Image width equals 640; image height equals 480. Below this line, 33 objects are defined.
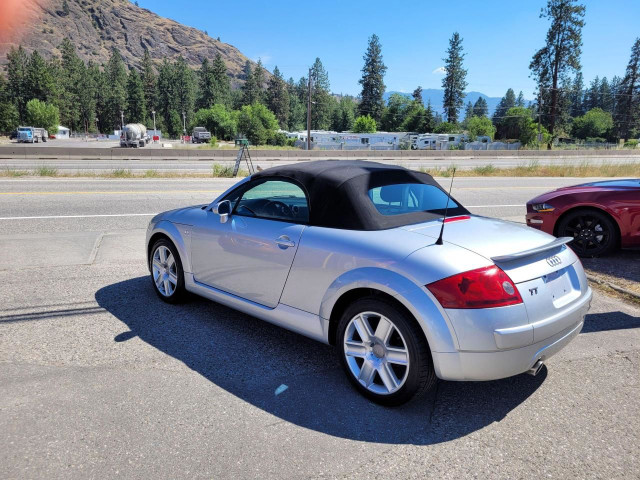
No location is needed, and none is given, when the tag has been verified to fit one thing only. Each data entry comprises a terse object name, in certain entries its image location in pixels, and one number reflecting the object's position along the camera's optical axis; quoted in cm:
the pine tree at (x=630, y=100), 10455
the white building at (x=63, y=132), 11866
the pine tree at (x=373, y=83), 12200
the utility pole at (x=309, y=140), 5320
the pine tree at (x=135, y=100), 14550
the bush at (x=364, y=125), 12244
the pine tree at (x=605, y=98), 15602
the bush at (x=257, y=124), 11869
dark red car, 648
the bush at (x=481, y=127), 10569
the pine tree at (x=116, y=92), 14438
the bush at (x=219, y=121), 12644
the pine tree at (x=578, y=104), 15738
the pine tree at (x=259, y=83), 15425
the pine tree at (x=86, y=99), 13775
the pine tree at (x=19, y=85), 12125
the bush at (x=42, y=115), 11369
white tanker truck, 5900
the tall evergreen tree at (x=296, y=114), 17421
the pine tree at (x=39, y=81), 12100
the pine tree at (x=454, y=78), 10344
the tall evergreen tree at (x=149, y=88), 15075
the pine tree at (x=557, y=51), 6538
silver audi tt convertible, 271
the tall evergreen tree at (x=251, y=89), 15262
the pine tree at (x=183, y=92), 14712
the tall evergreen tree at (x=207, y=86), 14725
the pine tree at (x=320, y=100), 15624
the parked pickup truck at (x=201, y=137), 10262
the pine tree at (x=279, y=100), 15688
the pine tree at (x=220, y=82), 14775
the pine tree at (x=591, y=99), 17312
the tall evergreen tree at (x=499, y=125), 11362
